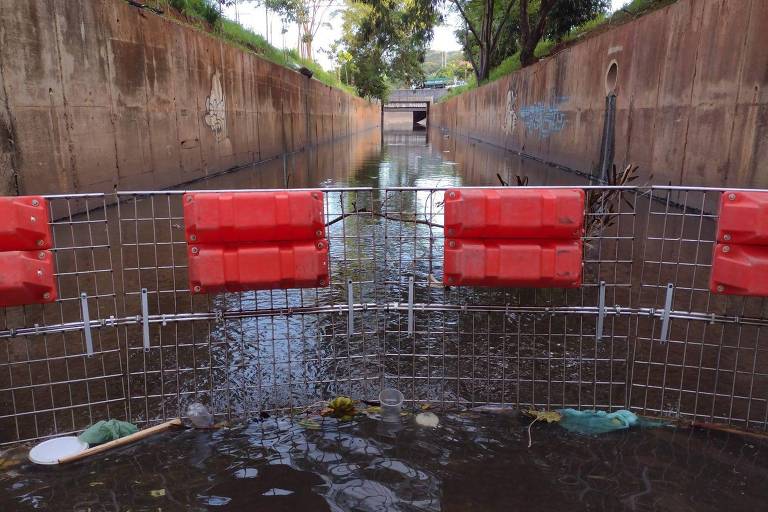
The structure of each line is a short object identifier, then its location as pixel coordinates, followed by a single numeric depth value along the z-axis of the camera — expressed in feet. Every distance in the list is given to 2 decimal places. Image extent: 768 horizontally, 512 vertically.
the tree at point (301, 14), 150.44
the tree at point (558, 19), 81.00
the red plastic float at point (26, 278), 9.61
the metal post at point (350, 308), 11.26
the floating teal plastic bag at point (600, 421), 10.80
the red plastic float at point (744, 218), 9.86
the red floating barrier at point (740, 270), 10.05
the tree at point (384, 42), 95.35
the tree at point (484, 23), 103.04
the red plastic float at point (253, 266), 10.59
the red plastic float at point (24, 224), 9.50
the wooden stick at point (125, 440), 9.57
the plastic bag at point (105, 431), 10.09
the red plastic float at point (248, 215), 10.36
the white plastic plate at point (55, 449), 9.53
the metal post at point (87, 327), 10.29
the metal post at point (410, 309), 11.42
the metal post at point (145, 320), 10.64
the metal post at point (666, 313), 10.80
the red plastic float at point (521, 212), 10.61
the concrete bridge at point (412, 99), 268.41
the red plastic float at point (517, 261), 10.78
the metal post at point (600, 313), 11.15
